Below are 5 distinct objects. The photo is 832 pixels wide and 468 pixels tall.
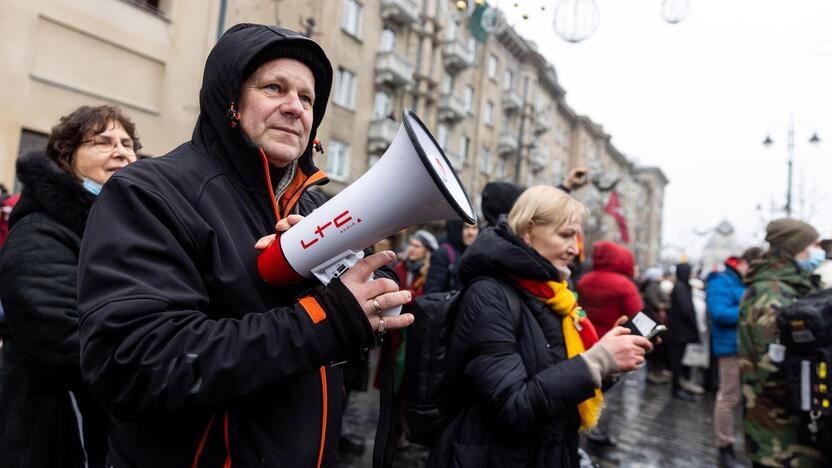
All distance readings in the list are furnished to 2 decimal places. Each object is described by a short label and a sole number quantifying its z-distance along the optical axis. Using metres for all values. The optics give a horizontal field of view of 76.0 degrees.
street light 16.17
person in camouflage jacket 3.70
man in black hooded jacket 1.07
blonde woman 2.04
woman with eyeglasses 1.83
